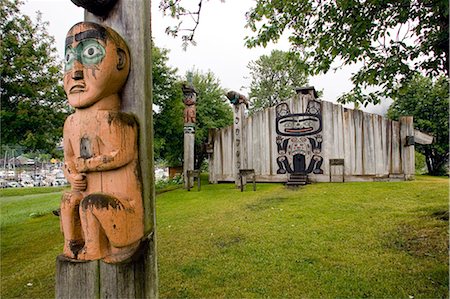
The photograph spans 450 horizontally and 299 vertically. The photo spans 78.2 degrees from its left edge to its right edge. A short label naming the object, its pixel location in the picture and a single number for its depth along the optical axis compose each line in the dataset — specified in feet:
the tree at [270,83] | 58.44
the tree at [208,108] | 41.83
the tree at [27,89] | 14.14
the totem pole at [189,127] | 30.19
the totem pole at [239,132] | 28.47
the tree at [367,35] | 8.39
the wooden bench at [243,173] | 26.65
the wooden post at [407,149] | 28.12
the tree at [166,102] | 35.19
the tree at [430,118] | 39.17
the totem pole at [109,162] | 4.53
